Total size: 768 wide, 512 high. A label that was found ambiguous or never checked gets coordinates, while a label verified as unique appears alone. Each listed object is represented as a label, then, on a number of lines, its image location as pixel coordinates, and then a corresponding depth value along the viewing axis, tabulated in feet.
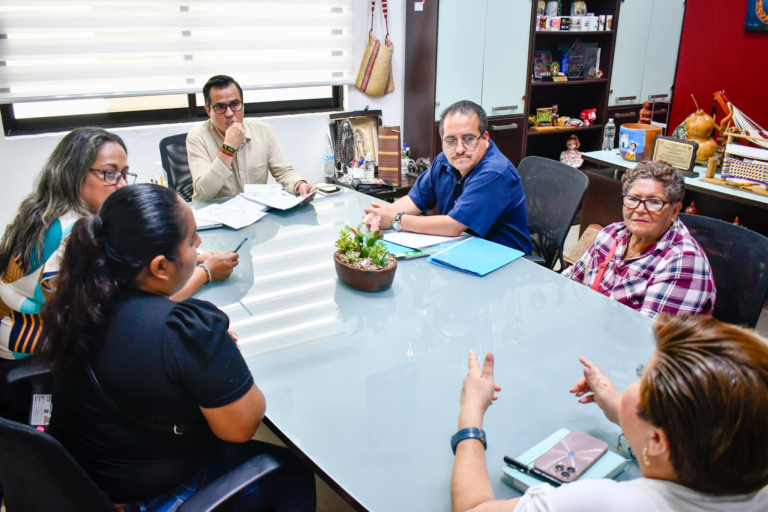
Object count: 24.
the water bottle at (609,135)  14.11
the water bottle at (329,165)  12.87
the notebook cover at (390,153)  12.62
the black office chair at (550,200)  7.91
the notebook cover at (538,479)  3.39
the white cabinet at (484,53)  12.37
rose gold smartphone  3.40
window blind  9.59
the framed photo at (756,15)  14.84
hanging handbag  12.50
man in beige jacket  9.22
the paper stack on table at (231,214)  8.02
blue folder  6.54
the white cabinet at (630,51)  15.10
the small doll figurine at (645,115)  11.99
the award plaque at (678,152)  10.29
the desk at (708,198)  9.51
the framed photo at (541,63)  14.89
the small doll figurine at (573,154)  15.81
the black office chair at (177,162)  9.84
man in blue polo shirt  7.63
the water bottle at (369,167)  12.81
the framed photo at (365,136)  13.10
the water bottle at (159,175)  9.71
